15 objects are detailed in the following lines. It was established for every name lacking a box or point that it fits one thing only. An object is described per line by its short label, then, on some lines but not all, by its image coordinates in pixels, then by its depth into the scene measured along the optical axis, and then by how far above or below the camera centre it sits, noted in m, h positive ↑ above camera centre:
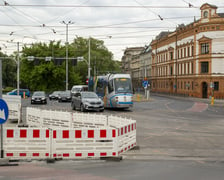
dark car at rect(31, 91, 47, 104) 37.84 -1.75
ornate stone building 55.16 +4.87
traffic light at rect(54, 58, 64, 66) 45.66 +3.09
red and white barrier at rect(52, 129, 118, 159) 9.20 -1.65
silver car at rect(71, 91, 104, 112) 25.58 -1.42
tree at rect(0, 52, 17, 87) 93.81 +2.99
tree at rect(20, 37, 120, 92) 65.25 +2.49
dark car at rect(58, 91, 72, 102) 43.44 -1.75
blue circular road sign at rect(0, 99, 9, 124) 8.90 -0.74
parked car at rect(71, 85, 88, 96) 48.34 -0.67
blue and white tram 27.95 -0.64
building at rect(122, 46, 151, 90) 101.81 +7.47
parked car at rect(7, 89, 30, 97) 57.55 -1.47
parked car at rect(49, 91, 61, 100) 50.34 -1.89
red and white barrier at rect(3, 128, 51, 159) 9.22 -1.64
